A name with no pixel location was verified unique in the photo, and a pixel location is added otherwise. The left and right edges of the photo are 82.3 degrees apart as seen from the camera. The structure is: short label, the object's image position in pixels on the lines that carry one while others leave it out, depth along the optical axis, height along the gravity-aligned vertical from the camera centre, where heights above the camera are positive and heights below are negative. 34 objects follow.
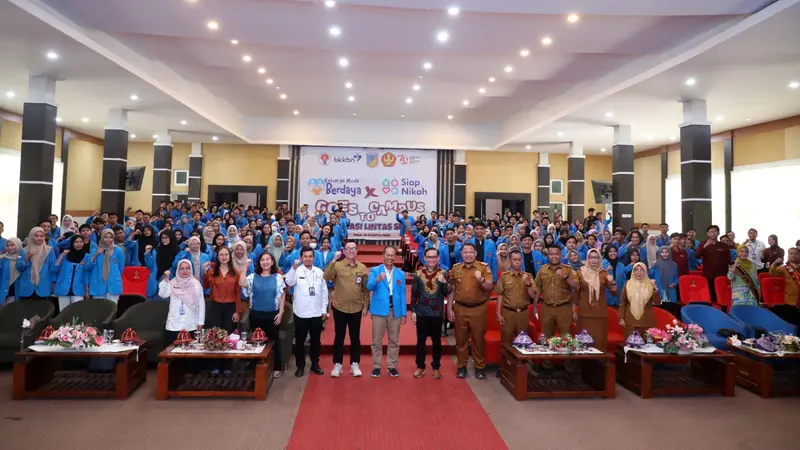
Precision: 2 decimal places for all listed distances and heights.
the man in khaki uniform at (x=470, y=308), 5.14 -0.75
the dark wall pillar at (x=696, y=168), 10.14 +1.77
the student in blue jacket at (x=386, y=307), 5.11 -0.75
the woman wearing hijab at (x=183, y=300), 4.89 -0.70
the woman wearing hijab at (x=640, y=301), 5.27 -0.63
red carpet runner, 3.68 -1.59
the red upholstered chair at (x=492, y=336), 5.34 -1.12
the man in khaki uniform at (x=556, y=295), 5.31 -0.60
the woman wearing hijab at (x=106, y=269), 5.98 -0.48
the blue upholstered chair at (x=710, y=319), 5.57 -0.90
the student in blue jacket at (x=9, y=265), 5.78 -0.44
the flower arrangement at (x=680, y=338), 4.75 -0.96
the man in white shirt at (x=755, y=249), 8.80 -0.01
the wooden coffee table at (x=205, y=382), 4.38 -1.46
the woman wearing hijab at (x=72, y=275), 5.89 -0.56
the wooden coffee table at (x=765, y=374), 4.72 -1.34
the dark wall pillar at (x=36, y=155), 9.09 +1.53
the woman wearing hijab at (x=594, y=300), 5.27 -0.64
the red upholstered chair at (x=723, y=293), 7.03 -0.70
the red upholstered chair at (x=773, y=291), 6.44 -0.60
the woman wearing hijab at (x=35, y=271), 5.80 -0.51
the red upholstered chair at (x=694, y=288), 7.03 -0.63
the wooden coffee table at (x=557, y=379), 4.55 -1.41
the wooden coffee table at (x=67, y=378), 4.31 -1.43
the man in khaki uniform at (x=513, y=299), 5.27 -0.65
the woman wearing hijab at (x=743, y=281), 6.34 -0.45
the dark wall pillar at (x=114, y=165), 12.11 +1.81
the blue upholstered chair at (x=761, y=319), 5.75 -0.90
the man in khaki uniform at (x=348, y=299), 5.10 -0.67
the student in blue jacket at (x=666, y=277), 6.79 -0.45
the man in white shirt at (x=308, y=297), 5.07 -0.66
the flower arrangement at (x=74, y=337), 4.42 -1.02
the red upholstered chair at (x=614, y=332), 5.44 -1.09
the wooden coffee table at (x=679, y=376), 4.68 -1.37
